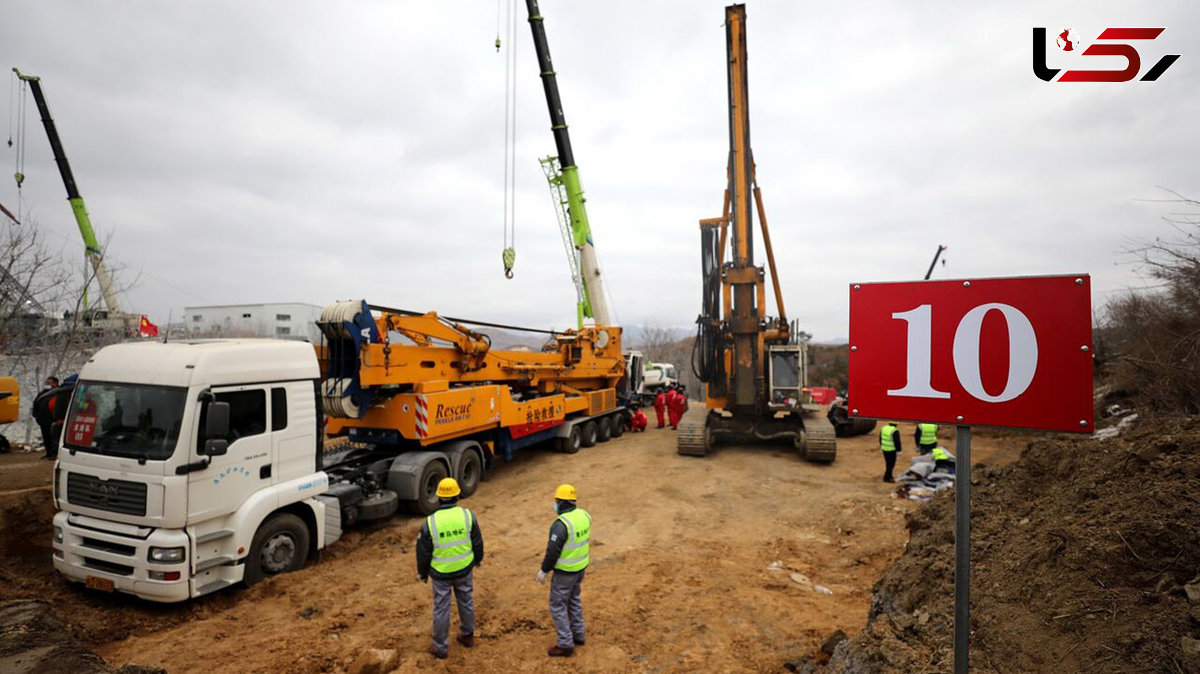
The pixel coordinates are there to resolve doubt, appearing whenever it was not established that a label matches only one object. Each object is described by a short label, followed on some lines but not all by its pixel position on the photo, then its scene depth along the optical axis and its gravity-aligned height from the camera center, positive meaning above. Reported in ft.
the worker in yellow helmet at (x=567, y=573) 14.79 -6.36
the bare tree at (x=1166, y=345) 26.05 -0.01
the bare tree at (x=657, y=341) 201.01 +2.14
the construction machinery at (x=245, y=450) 16.57 -3.89
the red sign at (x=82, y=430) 17.39 -2.72
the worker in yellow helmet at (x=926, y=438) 35.22 -6.21
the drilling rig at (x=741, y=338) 40.70 +0.64
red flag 36.90 +1.43
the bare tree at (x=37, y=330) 35.68 +1.44
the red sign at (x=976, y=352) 6.04 -0.08
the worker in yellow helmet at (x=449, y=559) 14.67 -6.00
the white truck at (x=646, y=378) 65.72 -4.94
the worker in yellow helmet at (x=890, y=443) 33.09 -6.12
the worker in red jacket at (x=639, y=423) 59.11 -8.53
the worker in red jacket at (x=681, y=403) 58.65 -6.27
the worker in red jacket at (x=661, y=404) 59.71 -6.55
